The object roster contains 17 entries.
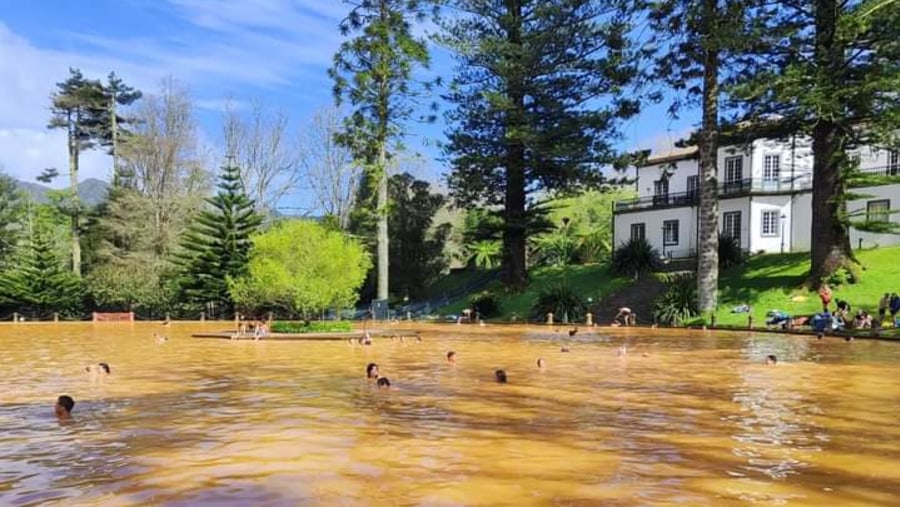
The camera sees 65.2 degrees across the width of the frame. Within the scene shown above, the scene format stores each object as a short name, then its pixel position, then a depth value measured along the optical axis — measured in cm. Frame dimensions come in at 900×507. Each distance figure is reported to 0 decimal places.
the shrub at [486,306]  3384
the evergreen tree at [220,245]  3662
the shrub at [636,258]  3534
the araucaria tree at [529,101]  3278
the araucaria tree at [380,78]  3209
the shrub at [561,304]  3041
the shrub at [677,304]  2681
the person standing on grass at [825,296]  2259
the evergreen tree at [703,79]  2497
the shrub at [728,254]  3291
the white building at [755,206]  3612
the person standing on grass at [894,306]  2138
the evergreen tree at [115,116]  4656
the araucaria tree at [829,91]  2180
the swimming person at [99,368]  1310
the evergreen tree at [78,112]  4638
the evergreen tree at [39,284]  3694
